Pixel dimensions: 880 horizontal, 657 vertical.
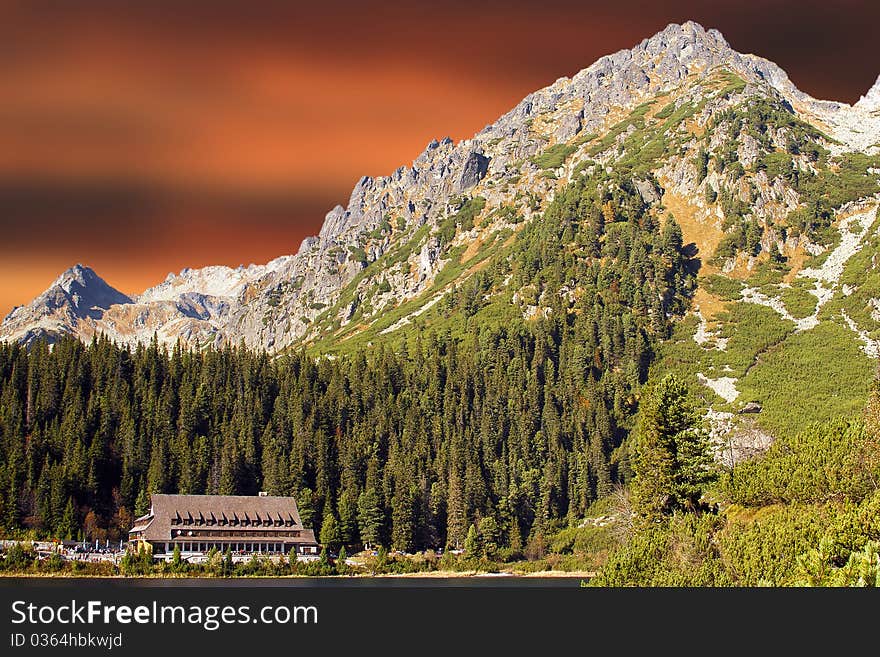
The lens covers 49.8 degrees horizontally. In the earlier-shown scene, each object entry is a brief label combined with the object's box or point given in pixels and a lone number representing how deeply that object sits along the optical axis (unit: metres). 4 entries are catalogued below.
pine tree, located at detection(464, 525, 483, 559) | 187.38
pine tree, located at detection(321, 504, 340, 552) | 181.00
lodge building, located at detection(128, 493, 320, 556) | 166.12
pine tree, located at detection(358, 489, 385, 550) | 184.75
